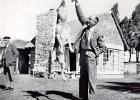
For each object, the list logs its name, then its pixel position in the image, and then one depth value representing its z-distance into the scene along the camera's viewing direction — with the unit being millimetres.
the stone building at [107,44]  13414
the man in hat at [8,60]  6340
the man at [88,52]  4416
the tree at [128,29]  13923
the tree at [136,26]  10666
